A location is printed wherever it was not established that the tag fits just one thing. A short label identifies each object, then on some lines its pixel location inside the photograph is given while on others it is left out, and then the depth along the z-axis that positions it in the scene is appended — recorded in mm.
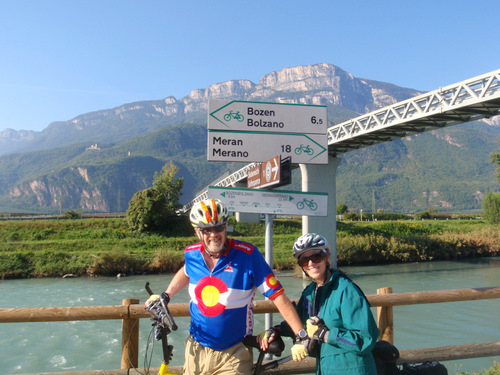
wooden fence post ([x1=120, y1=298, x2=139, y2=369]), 4305
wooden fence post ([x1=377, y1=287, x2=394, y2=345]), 4809
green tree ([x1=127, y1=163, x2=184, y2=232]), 43031
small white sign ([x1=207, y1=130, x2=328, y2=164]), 5277
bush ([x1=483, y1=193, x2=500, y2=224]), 47634
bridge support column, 30911
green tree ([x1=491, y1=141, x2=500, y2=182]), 55906
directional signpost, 5285
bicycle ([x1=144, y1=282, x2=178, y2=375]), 3082
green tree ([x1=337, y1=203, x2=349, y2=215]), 77688
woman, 2795
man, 3076
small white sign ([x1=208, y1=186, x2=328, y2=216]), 4844
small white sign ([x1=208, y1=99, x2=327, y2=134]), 5289
